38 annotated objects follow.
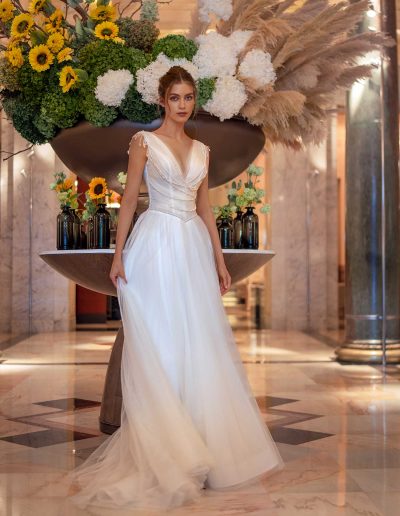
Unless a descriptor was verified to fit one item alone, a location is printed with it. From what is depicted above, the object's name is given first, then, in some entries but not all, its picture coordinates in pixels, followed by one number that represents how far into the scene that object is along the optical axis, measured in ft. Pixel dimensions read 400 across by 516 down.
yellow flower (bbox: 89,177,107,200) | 16.76
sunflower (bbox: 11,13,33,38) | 15.94
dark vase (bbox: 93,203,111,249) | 16.94
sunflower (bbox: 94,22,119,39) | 15.72
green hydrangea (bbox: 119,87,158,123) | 15.37
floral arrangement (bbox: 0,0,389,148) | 15.29
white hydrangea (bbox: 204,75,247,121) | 15.30
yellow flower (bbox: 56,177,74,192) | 18.06
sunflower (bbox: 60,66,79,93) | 15.44
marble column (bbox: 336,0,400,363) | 29.12
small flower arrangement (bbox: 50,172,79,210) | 17.83
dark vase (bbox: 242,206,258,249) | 18.03
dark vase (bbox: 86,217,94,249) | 17.12
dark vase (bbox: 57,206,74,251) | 17.21
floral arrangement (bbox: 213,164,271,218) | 18.13
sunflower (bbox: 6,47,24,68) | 16.03
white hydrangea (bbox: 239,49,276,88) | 15.24
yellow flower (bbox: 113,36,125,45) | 15.76
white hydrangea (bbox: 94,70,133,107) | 15.16
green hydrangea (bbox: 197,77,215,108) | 15.44
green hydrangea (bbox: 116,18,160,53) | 16.19
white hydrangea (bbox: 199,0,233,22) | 15.70
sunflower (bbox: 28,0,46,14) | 16.24
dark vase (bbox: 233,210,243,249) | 18.07
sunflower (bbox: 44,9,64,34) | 16.10
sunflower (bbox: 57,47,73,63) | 15.75
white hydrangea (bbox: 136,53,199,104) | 14.87
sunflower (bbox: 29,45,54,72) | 15.80
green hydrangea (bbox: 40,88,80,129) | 15.87
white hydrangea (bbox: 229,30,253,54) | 15.51
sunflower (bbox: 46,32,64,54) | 15.88
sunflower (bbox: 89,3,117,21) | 16.08
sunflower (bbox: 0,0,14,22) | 16.37
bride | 11.70
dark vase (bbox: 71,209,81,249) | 17.37
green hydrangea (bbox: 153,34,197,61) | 15.39
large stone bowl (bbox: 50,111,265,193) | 15.99
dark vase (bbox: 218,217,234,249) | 17.69
